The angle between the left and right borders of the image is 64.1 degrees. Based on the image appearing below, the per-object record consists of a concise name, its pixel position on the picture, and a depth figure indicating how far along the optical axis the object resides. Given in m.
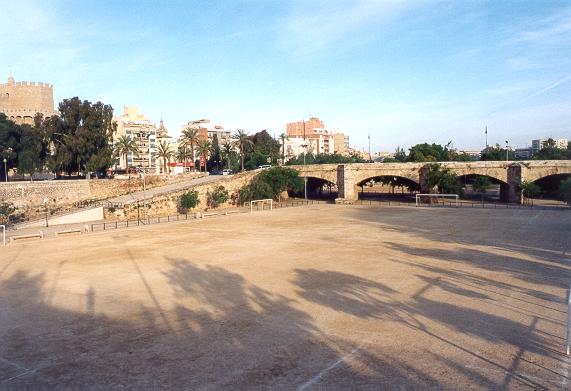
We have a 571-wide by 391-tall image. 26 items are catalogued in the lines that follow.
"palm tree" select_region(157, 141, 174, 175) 80.37
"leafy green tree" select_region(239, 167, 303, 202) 59.78
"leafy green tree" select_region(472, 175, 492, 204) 65.31
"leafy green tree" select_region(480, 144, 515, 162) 89.81
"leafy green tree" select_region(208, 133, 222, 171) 93.69
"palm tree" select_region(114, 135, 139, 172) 74.94
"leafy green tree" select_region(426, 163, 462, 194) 56.38
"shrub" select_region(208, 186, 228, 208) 56.56
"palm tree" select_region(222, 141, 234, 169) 89.93
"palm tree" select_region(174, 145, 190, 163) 89.50
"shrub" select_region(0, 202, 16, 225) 41.12
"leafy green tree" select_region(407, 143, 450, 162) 72.25
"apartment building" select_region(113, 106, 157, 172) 107.44
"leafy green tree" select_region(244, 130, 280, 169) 88.88
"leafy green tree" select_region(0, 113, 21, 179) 61.47
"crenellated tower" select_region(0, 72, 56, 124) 85.38
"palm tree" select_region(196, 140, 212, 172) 82.19
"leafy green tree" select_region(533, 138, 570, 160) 77.73
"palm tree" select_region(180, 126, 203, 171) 82.12
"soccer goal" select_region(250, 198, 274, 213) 54.41
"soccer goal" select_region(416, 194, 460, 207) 58.38
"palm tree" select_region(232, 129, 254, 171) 81.96
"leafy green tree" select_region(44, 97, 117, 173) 56.44
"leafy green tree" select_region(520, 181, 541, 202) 52.19
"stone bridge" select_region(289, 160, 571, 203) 52.59
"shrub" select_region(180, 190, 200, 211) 51.66
